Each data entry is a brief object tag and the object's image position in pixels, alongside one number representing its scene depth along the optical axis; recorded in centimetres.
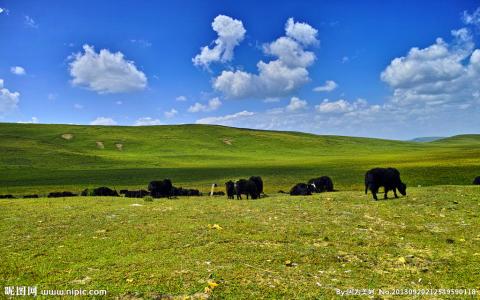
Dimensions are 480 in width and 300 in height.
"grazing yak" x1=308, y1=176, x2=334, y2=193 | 3450
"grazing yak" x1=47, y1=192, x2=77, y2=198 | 3419
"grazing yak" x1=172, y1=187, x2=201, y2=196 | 3503
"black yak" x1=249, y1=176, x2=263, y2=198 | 3258
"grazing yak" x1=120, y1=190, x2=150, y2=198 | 3481
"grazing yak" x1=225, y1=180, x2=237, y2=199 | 3091
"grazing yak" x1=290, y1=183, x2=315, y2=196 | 3031
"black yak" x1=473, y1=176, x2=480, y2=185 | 3399
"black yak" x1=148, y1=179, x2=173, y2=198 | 3222
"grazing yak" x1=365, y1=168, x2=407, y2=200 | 2245
